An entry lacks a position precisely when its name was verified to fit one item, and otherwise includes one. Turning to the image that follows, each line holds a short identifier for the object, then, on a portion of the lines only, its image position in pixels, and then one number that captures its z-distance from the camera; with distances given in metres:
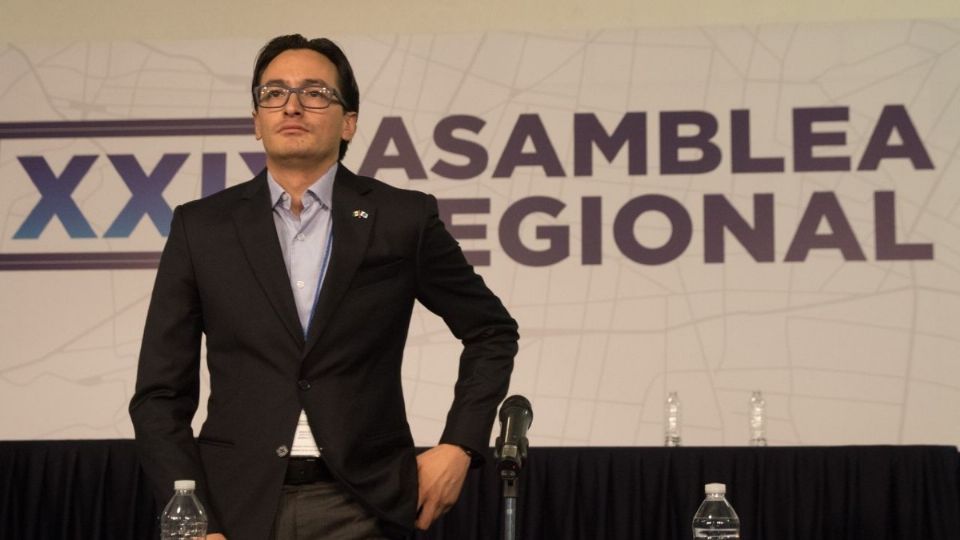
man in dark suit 4.50
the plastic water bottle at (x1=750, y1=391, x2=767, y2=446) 11.79
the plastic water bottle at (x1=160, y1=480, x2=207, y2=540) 4.29
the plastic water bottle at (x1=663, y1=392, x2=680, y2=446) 11.79
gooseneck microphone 4.50
